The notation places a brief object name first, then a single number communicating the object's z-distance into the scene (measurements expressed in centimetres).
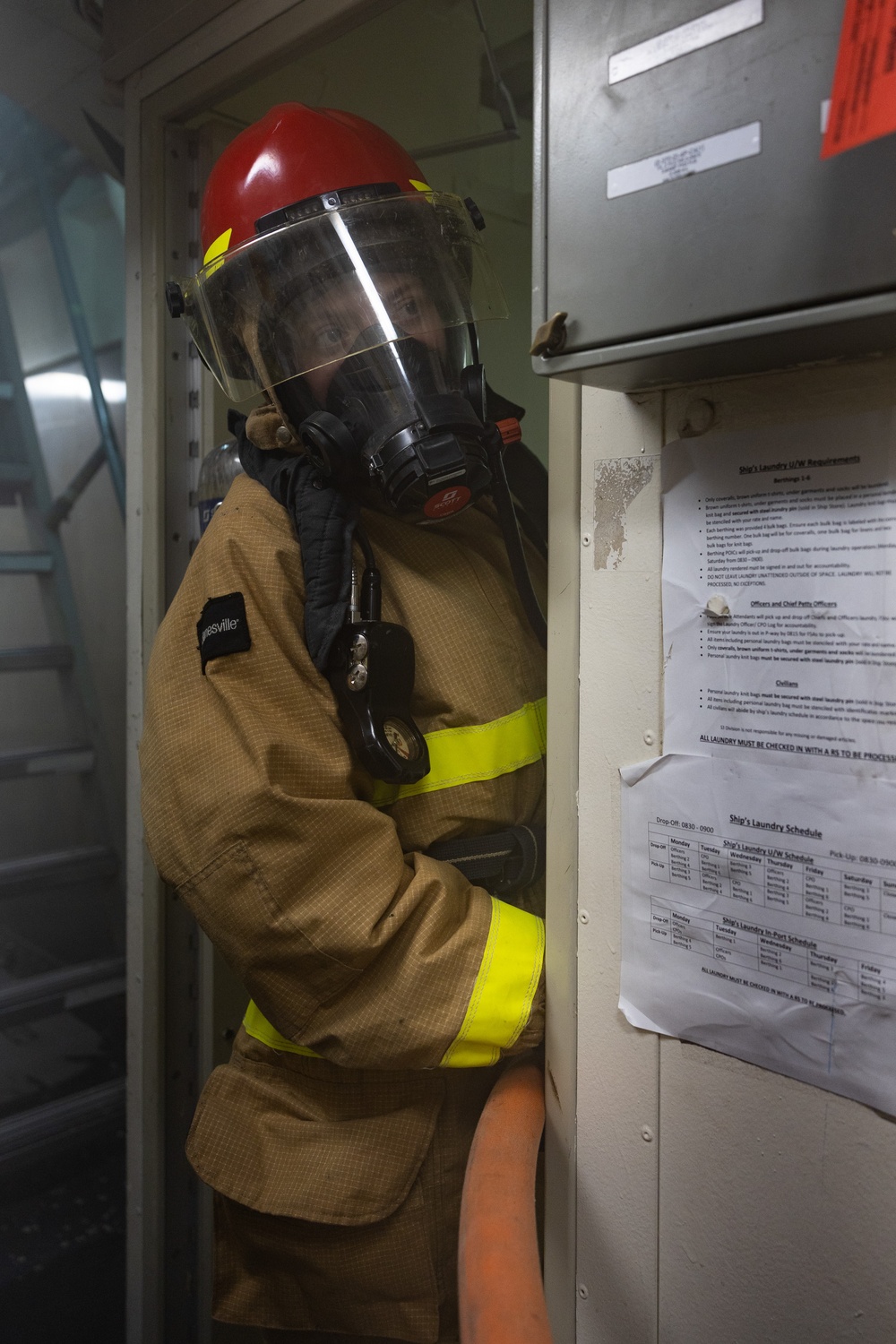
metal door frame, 151
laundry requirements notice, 69
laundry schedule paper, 70
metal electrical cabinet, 57
